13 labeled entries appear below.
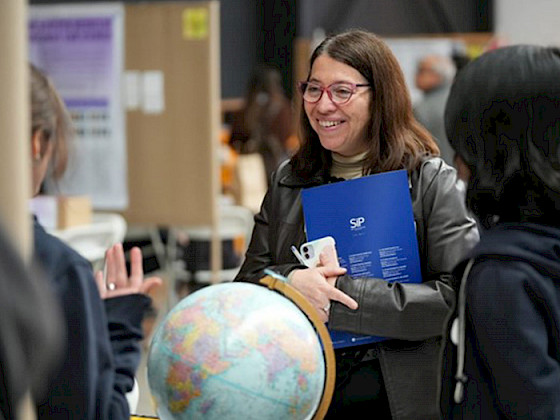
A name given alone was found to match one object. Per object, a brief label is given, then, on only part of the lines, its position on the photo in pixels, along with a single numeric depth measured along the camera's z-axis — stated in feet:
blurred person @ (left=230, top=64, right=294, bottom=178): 39.66
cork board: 28.92
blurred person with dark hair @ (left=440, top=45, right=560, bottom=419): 8.03
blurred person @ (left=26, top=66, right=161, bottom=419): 7.90
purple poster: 29.86
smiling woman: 10.66
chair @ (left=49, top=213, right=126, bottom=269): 23.87
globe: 8.07
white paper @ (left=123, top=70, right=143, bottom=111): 29.86
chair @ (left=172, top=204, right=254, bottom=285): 33.83
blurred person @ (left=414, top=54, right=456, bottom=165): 24.69
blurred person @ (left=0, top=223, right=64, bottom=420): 3.83
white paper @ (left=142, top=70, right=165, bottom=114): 29.66
